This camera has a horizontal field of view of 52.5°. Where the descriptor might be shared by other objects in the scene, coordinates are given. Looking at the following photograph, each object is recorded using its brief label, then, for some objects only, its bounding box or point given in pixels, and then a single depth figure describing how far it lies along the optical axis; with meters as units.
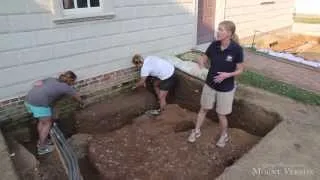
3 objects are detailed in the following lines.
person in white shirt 5.96
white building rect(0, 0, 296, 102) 4.95
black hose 3.87
